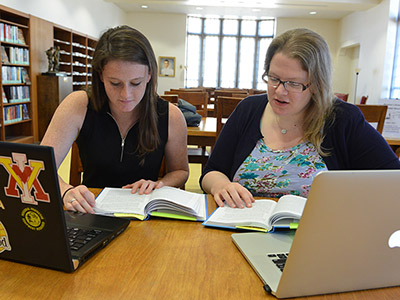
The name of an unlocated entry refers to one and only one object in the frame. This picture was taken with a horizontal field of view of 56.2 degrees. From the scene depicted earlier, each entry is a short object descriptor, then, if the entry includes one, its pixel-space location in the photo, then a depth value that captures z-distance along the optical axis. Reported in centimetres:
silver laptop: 59
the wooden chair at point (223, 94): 484
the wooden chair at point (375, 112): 251
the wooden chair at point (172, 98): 312
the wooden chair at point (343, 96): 953
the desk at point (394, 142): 245
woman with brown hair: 139
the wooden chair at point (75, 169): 180
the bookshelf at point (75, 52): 726
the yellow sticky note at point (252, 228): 100
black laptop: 65
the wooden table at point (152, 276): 69
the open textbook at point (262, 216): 101
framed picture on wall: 1175
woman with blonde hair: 133
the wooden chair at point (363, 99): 891
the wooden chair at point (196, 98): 408
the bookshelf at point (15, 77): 510
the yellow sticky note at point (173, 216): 108
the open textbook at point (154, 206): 108
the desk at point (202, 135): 264
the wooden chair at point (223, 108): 254
